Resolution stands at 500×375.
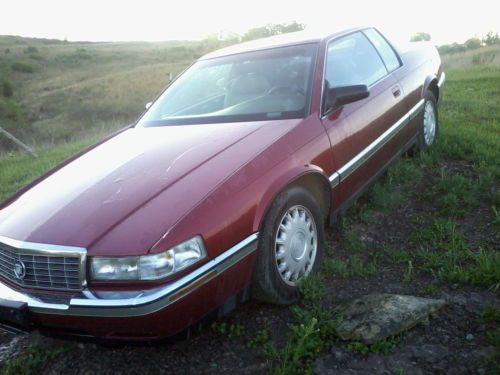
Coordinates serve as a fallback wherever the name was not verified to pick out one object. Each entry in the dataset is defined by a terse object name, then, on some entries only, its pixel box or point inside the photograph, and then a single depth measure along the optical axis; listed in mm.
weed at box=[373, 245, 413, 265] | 3055
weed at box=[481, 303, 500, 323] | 2332
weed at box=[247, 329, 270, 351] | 2420
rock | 2307
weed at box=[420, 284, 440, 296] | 2630
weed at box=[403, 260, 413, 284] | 2812
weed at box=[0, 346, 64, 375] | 2502
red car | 2062
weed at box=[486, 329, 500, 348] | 2141
